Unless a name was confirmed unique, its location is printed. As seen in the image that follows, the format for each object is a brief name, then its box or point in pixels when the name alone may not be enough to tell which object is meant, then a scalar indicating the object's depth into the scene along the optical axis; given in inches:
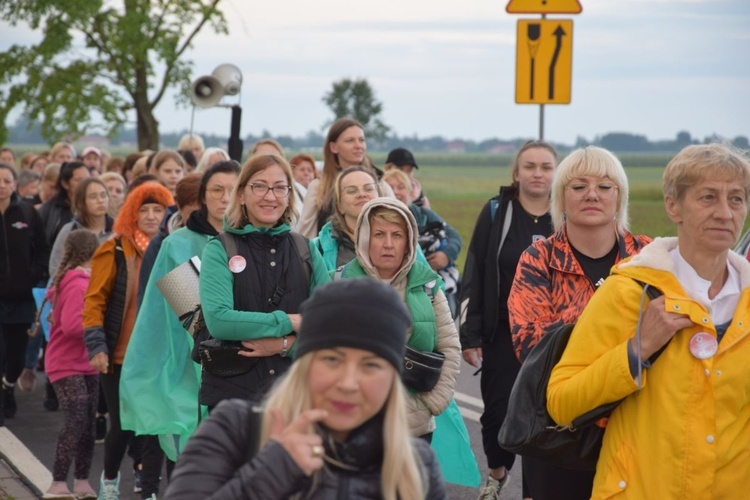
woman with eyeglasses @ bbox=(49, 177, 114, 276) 716.7
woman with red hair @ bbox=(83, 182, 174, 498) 561.0
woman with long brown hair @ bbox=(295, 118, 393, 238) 637.9
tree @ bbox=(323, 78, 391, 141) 6963.6
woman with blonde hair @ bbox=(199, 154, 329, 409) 422.9
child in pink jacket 580.7
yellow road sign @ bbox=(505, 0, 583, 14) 836.0
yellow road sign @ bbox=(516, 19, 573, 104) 844.0
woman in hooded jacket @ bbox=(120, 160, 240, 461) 510.3
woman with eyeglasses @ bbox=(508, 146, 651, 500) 394.0
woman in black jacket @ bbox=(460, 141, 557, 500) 547.2
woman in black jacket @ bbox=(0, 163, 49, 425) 781.3
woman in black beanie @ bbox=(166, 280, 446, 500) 208.2
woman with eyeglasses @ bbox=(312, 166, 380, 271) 532.4
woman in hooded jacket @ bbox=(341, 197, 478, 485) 447.2
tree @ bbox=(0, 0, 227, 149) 2751.0
